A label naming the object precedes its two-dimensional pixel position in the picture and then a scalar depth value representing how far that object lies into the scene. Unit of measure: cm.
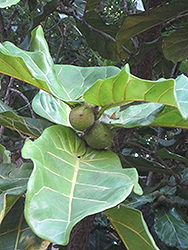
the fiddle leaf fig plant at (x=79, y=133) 38
